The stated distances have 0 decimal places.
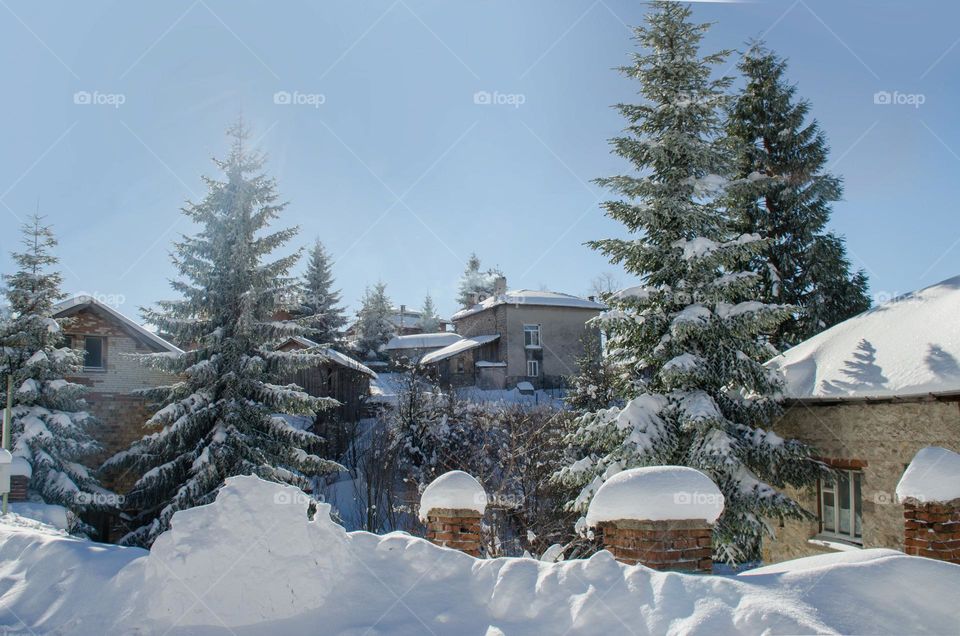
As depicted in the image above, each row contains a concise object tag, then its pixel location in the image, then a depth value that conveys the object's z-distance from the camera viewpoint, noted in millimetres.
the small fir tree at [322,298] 35469
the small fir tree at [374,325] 38375
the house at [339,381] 26109
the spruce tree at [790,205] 17219
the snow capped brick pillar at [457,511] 5340
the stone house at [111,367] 17625
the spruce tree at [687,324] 9227
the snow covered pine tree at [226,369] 12781
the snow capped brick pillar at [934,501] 4797
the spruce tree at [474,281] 50281
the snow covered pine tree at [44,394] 14391
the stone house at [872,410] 7879
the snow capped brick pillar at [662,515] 4316
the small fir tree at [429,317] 51775
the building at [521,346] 31906
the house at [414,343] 37219
